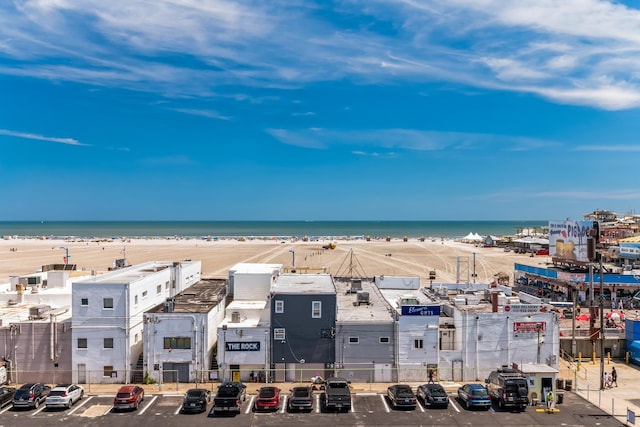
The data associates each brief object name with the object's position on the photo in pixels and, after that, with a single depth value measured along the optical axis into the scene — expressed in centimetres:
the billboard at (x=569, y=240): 6019
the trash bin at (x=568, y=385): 3219
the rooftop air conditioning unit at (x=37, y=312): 3559
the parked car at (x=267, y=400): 2798
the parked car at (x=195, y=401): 2772
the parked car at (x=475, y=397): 2800
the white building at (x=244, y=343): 3350
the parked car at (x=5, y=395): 2809
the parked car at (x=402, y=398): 2802
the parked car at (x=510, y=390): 2808
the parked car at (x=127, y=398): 2788
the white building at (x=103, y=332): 3372
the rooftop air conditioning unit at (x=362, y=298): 3932
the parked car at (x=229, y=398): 2755
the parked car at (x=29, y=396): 2784
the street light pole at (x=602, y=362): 3139
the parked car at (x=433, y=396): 2821
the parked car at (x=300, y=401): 2795
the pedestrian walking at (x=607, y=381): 3256
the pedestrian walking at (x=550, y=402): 2831
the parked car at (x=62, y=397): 2802
